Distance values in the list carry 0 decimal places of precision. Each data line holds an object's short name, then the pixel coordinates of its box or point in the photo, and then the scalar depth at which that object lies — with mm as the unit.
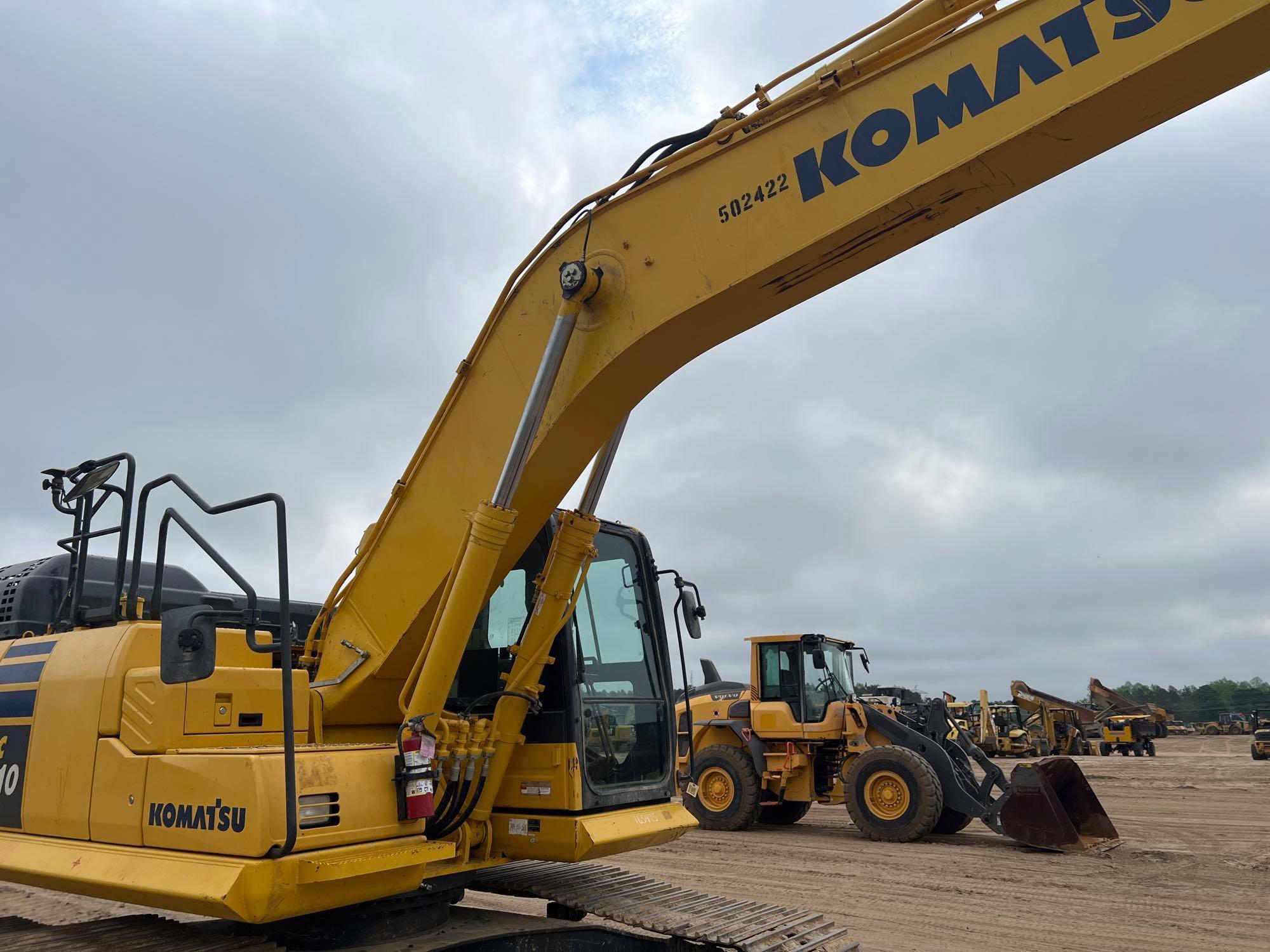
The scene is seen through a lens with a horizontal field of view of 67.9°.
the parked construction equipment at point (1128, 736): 29953
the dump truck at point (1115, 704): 35500
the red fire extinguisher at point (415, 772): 4062
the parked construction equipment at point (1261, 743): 27156
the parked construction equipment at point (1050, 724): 27781
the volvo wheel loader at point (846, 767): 10820
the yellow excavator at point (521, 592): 3533
